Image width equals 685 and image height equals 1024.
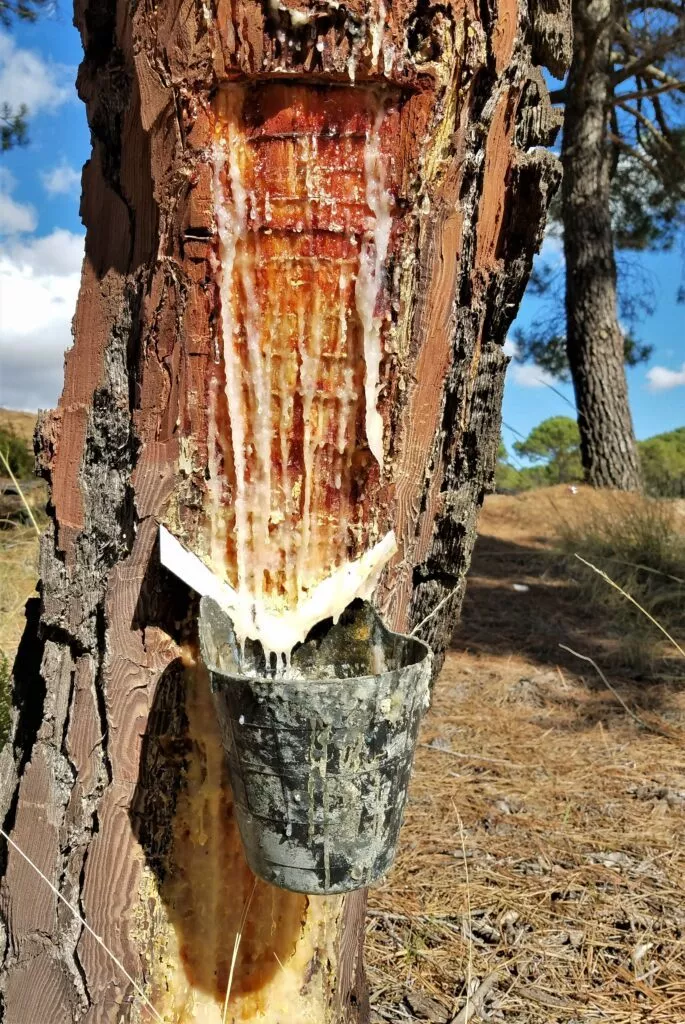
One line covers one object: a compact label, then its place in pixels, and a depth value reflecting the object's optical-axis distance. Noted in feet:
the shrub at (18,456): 18.75
